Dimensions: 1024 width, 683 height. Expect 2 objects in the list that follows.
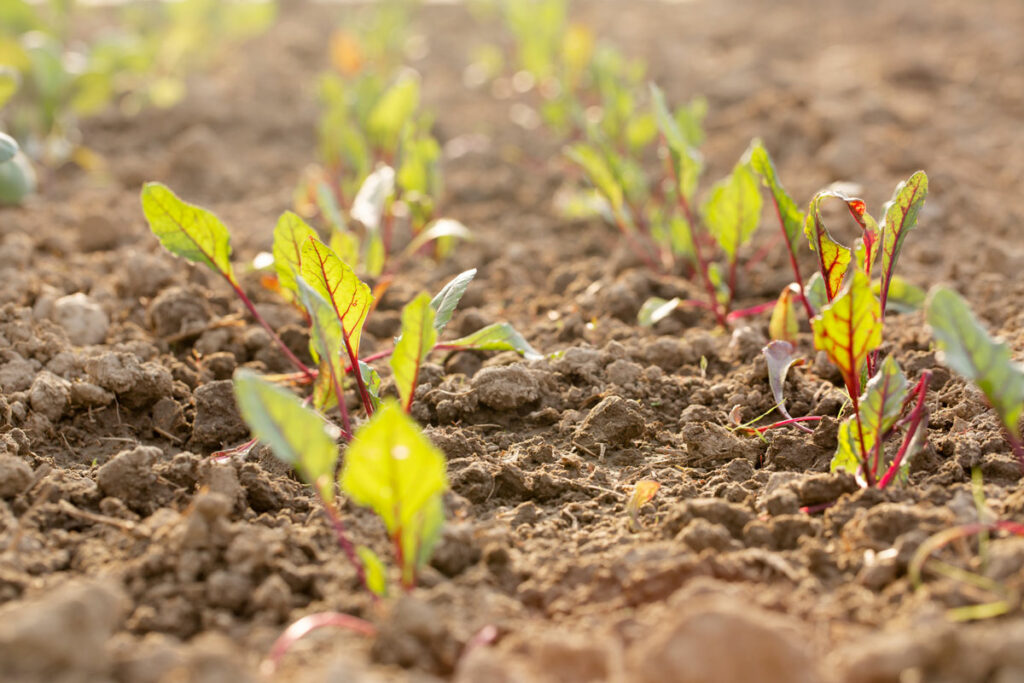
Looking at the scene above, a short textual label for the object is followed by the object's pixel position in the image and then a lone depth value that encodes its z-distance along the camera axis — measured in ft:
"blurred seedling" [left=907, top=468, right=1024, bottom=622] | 3.81
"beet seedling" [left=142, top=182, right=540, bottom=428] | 4.06
